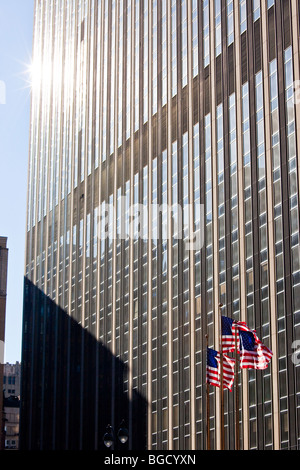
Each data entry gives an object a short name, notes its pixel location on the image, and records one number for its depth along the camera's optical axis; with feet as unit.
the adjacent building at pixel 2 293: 614.75
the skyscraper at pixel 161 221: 238.27
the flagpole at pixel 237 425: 172.70
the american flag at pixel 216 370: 188.85
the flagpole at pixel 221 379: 175.01
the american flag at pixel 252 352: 166.81
